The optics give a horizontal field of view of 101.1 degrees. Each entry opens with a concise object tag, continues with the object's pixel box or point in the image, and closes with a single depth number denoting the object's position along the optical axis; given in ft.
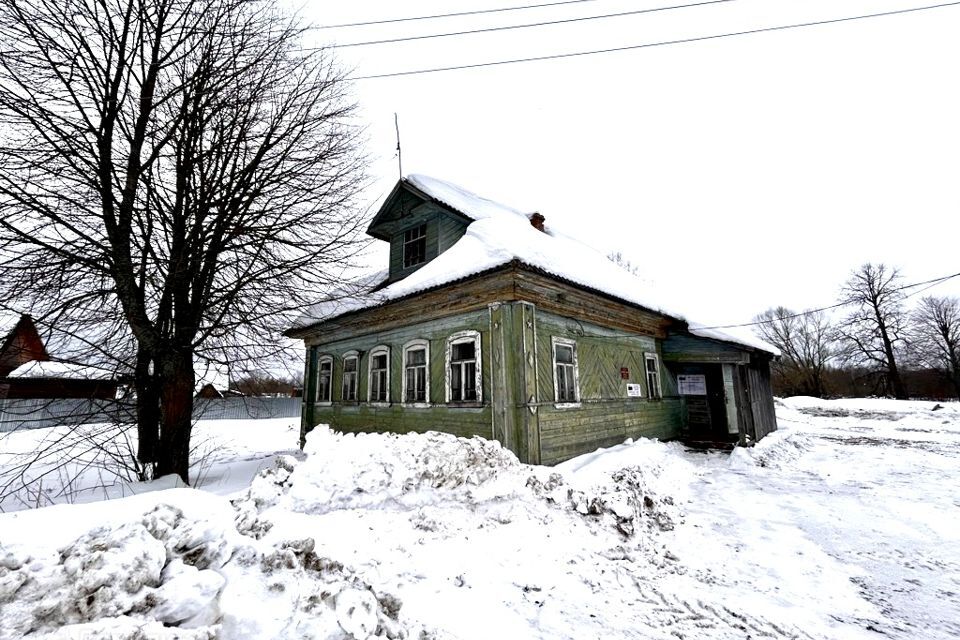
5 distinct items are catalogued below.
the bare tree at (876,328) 105.40
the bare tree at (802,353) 141.08
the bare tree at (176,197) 18.69
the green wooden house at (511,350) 26.53
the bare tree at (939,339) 113.70
